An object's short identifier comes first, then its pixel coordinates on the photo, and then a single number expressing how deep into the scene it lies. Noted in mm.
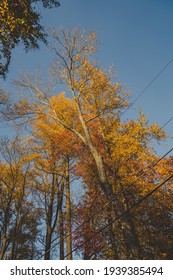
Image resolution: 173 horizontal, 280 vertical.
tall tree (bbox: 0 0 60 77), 6519
